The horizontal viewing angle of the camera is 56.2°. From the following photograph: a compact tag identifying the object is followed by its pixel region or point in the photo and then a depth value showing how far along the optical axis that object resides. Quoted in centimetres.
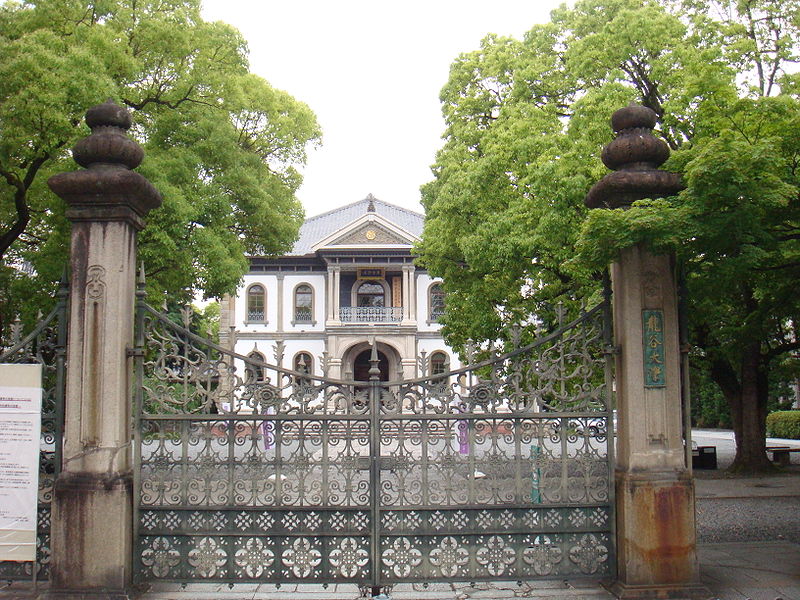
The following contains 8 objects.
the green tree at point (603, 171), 554
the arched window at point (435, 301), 3469
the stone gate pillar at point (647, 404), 564
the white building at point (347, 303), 3369
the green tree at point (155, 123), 1148
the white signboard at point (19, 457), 573
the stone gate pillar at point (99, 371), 555
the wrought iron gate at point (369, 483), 582
